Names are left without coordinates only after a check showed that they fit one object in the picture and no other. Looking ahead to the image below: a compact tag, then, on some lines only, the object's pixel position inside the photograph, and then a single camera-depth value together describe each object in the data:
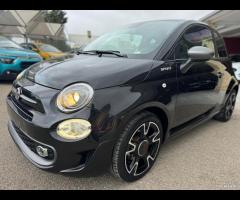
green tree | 42.44
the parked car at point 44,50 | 8.31
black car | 1.48
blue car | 4.70
